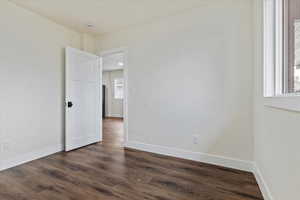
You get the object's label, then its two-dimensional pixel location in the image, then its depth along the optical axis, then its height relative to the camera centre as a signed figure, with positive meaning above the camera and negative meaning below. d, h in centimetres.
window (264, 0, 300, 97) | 122 +45
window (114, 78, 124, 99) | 840 +51
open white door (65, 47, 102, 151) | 312 +0
